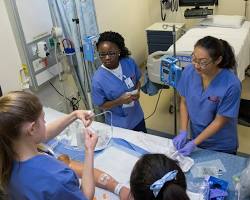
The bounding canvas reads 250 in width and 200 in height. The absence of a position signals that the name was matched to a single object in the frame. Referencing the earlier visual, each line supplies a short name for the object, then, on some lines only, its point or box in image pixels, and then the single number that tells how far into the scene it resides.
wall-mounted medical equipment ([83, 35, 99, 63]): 2.30
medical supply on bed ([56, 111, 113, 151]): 1.77
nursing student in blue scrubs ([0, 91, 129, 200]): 0.93
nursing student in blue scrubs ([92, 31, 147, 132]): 1.91
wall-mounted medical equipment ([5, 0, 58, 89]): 2.18
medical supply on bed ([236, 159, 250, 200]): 1.18
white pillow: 3.14
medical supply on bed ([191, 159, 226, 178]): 1.44
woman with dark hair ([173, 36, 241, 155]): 1.57
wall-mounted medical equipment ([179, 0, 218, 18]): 3.19
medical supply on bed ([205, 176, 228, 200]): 1.26
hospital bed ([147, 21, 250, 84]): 2.50
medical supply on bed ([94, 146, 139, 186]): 1.53
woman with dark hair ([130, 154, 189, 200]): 0.88
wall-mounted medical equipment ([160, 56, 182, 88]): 1.80
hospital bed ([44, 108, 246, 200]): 1.45
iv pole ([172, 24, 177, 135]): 1.98
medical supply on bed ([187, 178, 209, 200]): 1.31
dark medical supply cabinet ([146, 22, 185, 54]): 3.45
